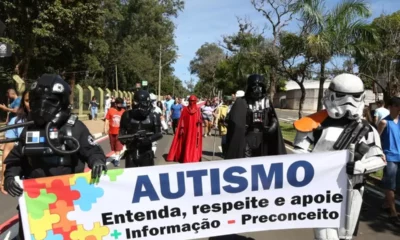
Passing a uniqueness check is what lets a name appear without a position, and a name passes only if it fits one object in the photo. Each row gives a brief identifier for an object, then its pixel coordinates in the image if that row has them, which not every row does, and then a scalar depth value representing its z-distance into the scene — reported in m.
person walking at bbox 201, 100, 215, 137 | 17.75
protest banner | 3.36
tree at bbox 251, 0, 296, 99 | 20.23
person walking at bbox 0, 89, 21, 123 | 8.09
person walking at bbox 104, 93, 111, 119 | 26.06
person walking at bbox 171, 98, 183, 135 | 17.47
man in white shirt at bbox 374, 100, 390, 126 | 7.45
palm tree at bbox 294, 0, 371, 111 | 17.16
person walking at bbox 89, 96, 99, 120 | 29.15
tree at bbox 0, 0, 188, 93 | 24.14
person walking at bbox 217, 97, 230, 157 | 14.43
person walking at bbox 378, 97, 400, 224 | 5.90
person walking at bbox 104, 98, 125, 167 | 9.78
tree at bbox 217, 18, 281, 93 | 20.69
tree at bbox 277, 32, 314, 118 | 18.78
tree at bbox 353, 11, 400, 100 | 15.17
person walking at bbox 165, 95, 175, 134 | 20.86
